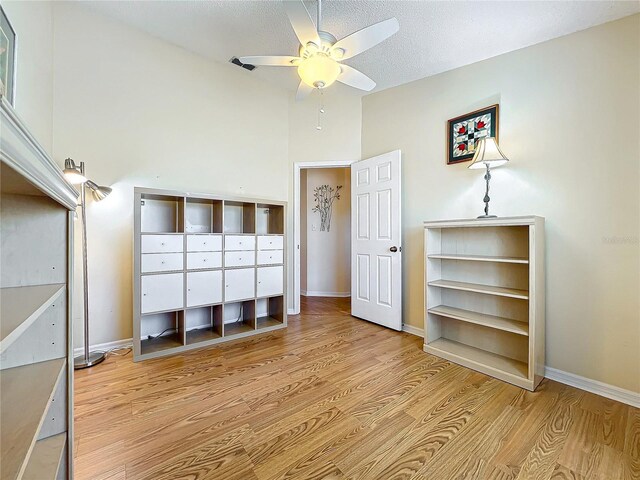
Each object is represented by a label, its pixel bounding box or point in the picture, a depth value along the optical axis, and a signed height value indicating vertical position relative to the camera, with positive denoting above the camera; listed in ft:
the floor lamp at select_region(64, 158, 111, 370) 7.00 -0.92
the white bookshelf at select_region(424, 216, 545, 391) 6.46 -1.66
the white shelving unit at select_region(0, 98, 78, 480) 2.05 -0.59
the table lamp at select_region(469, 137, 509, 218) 7.13 +2.13
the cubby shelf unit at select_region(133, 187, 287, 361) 7.53 -0.94
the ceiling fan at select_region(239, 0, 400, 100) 5.16 +3.91
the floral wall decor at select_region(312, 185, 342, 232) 16.37 +2.24
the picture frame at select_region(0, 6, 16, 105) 4.44 +3.06
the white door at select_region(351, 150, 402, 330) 9.75 -0.08
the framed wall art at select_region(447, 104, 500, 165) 7.97 +3.18
